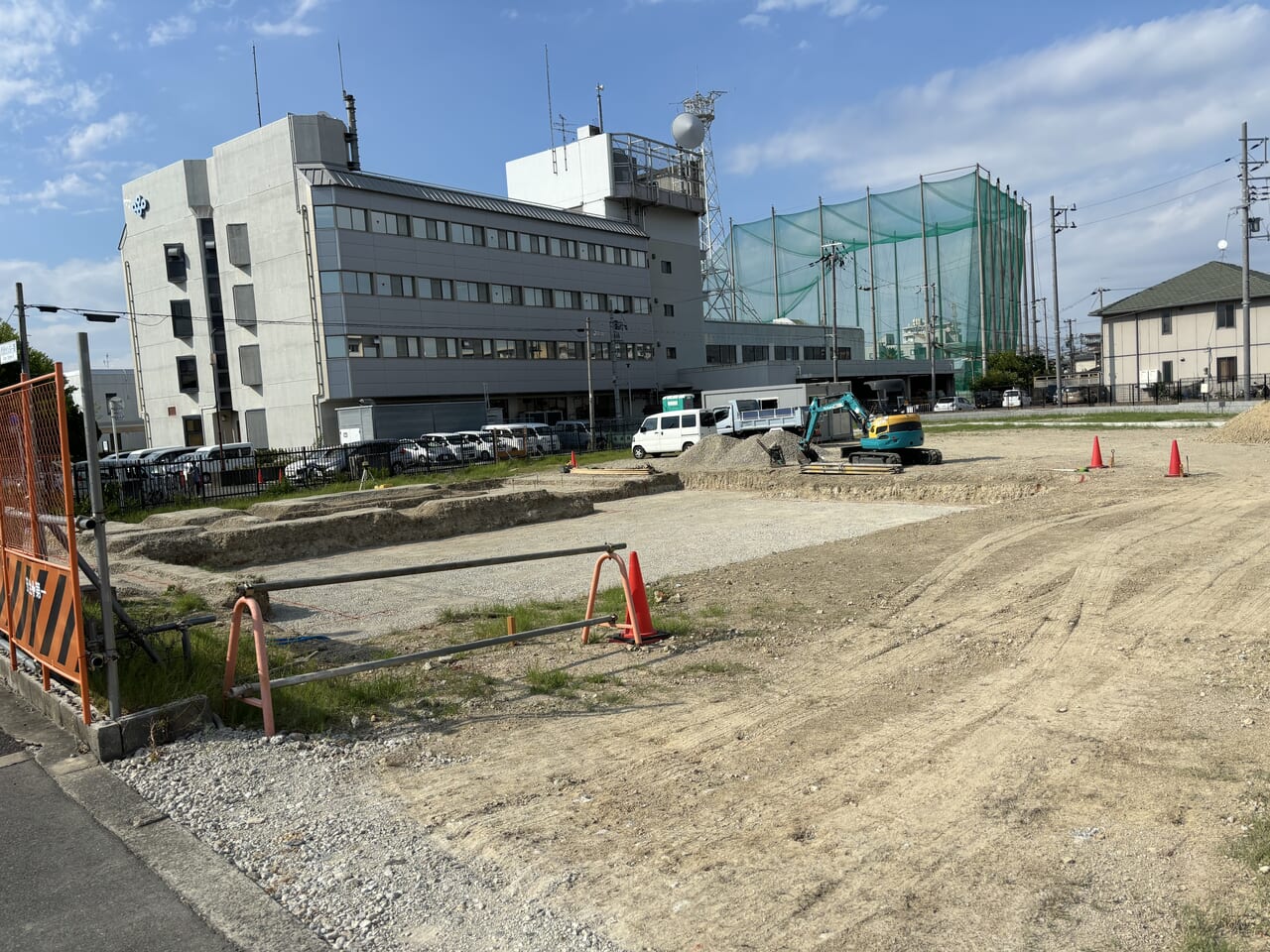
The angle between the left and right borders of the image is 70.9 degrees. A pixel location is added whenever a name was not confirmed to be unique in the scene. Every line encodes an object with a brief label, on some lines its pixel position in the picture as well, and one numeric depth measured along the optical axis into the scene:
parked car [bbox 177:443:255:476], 30.47
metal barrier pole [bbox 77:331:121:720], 5.79
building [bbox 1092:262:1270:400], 56.94
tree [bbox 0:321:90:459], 38.50
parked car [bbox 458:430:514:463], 40.41
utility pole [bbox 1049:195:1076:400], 61.31
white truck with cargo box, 36.88
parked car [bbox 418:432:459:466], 38.02
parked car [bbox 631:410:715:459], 37.16
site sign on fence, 6.10
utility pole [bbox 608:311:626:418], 58.38
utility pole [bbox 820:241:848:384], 65.12
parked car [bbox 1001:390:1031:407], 75.06
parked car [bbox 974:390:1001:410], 84.88
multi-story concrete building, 51.56
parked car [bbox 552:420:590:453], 47.94
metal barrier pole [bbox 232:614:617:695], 6.48
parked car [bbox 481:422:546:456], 41.82
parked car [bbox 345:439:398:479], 35.75
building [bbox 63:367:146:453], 70.06
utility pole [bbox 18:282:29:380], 23.35
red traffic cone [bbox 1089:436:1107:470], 23.27
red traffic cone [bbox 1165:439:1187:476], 20.45
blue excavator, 26.30
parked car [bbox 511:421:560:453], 43.97
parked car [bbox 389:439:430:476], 37.00
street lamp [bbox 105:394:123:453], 39.78
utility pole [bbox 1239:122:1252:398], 45.78
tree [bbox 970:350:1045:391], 87.88
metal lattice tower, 84.51
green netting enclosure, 92.88
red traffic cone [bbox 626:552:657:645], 8.77
